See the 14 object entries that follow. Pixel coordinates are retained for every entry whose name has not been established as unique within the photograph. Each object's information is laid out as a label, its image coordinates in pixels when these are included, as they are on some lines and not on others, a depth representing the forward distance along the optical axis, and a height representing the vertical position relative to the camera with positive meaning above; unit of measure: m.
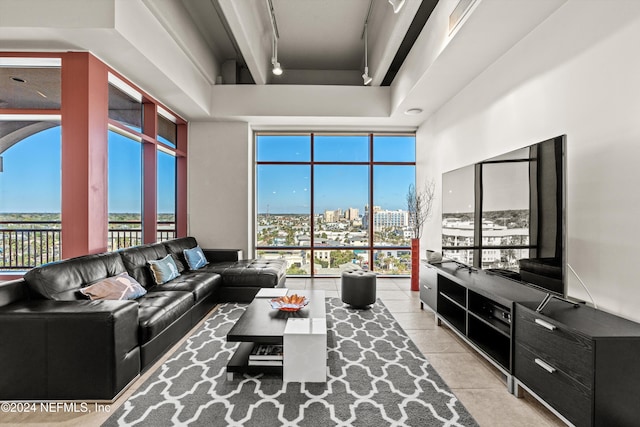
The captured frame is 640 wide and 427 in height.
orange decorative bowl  2.79 -0.86
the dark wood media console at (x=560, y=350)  1.53 -0.83
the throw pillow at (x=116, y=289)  2.58 -0.70
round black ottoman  3.95 -1.00
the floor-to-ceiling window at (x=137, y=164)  3.72 +0.67
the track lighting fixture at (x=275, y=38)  3.99 +2.39
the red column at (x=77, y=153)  3.03 +0.58
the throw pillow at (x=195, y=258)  4.53 -0.71
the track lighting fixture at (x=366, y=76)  4.32 +2.02
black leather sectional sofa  1.97 -0.87
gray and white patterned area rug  1.90 -1.29
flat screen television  2.00 -0.02
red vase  5.00 -0.83
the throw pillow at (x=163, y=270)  3.62 -0.72
